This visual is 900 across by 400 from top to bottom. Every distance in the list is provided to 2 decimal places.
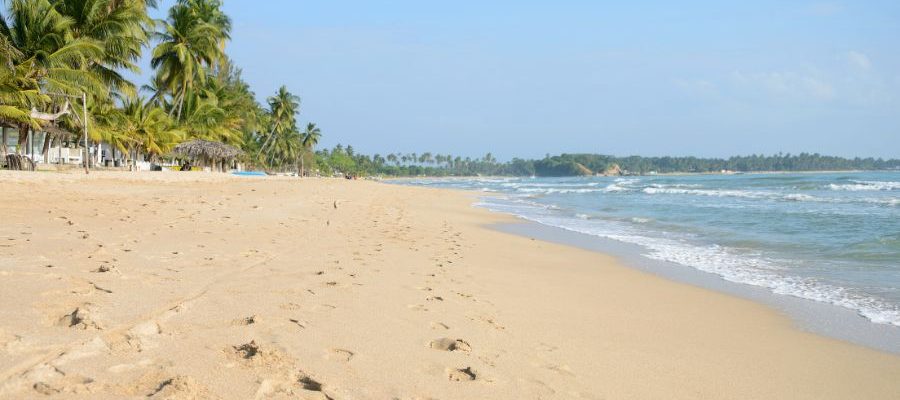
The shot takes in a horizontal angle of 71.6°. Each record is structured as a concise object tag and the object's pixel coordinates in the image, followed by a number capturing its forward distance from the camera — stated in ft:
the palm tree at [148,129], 105.91
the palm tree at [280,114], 212.23
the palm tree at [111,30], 77.51
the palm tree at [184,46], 108.06
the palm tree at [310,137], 280.31
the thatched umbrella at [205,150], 116.57
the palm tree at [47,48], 70.08
